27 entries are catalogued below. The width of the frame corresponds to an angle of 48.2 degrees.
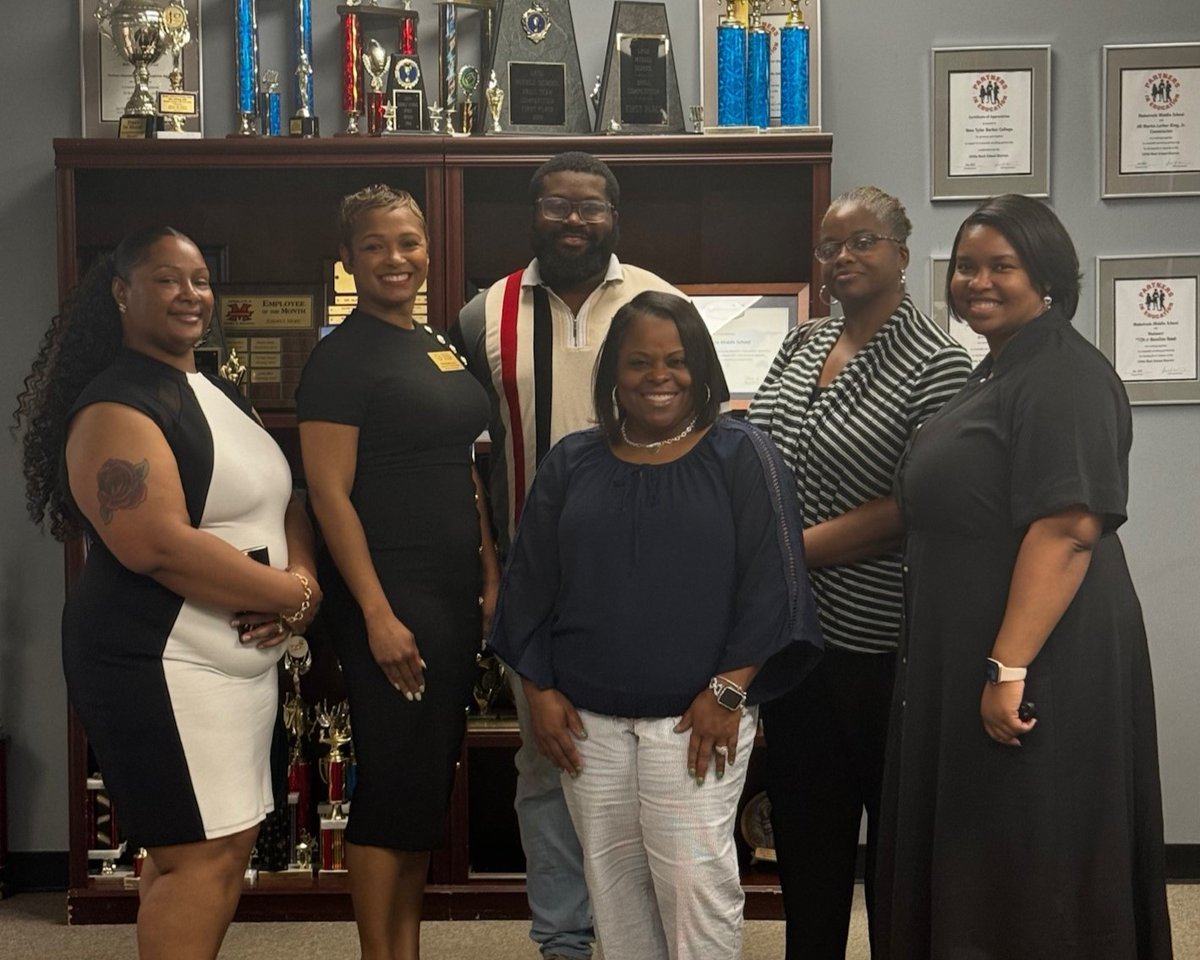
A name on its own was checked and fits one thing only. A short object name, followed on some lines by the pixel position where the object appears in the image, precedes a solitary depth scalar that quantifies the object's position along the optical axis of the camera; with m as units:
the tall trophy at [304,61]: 3.30
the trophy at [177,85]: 3.26
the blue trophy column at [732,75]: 3.22
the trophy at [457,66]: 3.26
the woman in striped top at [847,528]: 2.30
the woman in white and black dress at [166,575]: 2.05
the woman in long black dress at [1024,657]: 1.95
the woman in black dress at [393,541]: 2.34
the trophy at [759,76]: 3.23
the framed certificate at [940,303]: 3.41
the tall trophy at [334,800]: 3.25
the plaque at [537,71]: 3.21
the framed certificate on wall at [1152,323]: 3.40
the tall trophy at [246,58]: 3.29
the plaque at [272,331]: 3.31
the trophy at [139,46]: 3.19
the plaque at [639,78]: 3.20
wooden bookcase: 3.12
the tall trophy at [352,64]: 3.31
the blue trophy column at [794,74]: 3.20
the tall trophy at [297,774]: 3.28
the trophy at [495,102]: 3.20
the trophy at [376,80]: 3.24
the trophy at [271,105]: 3.30
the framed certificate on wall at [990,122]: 3.37
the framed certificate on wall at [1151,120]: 3.36
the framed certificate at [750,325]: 3.23
